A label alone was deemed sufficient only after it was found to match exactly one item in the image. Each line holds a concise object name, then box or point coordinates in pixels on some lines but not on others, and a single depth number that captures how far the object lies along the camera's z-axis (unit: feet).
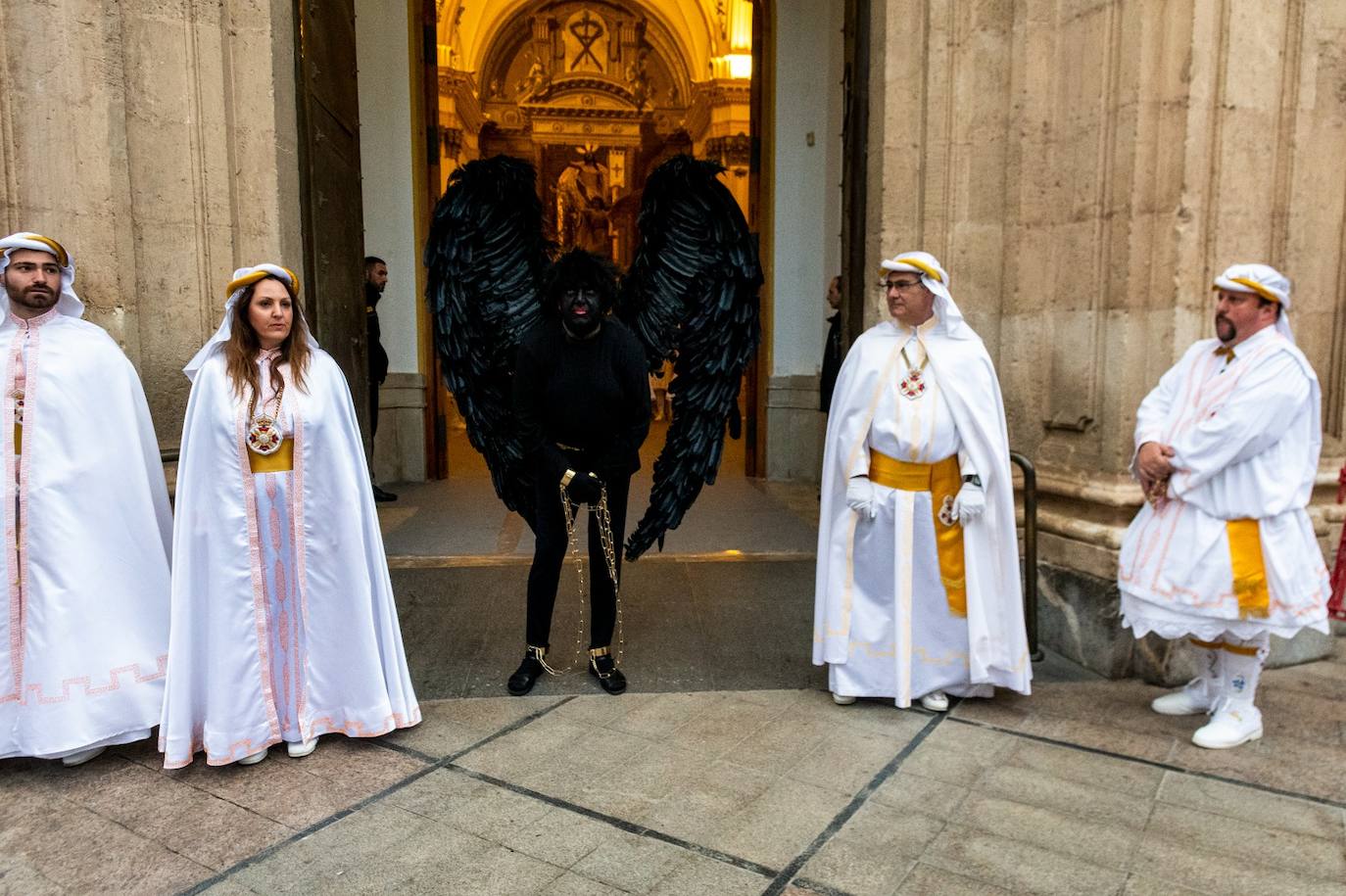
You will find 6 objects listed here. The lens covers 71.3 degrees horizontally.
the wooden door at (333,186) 16.40
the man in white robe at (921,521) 11.50
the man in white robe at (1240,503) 10.40
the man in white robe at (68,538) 10.10
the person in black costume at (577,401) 11.57
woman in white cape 10.03
